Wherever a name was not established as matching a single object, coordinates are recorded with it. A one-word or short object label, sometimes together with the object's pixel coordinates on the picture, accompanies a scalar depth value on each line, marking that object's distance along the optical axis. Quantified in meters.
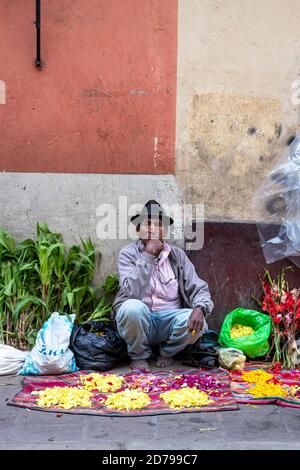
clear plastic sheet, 5.28
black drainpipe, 5.22
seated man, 4.66
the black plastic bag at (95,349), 4.71
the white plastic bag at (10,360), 4.68
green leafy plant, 5.07
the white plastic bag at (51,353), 4.57
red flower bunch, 4.98
